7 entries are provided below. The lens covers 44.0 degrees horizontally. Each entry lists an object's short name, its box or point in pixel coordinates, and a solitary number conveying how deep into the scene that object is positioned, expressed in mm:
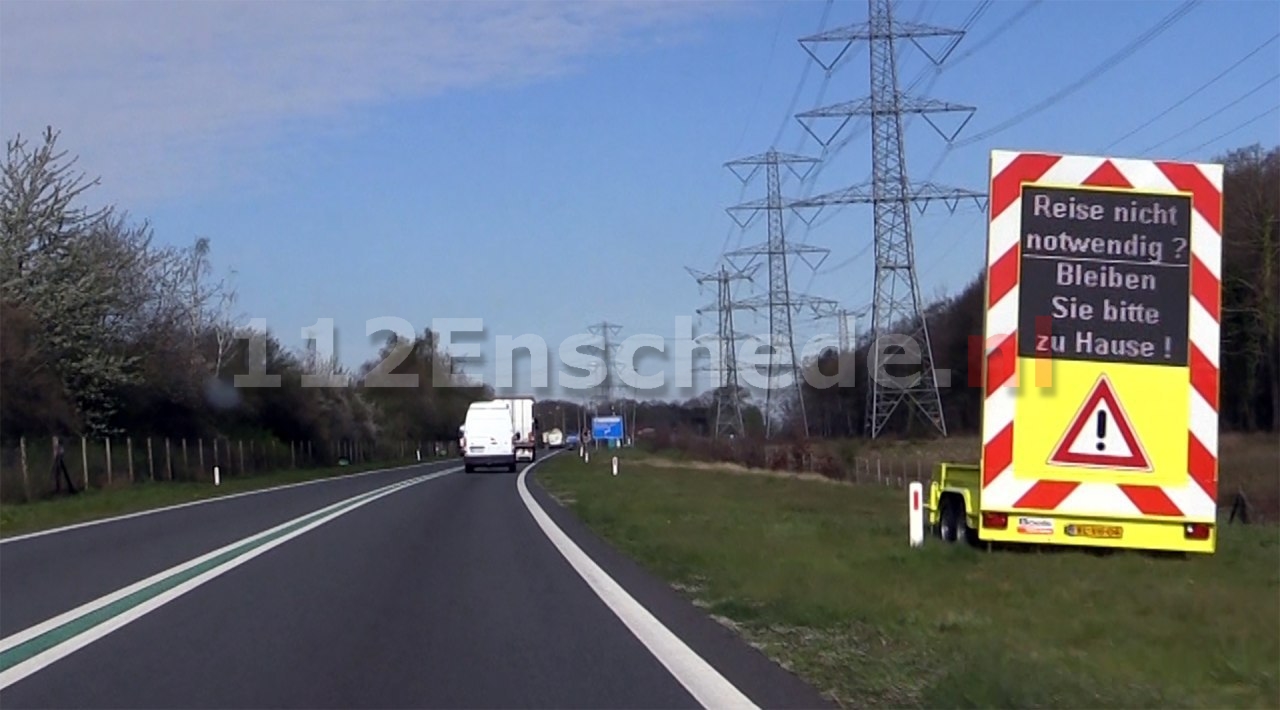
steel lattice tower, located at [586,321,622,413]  108500
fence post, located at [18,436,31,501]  40438
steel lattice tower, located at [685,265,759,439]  73688
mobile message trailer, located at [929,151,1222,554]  15281
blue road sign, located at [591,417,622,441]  121500
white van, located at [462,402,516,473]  63500
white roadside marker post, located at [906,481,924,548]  18184
